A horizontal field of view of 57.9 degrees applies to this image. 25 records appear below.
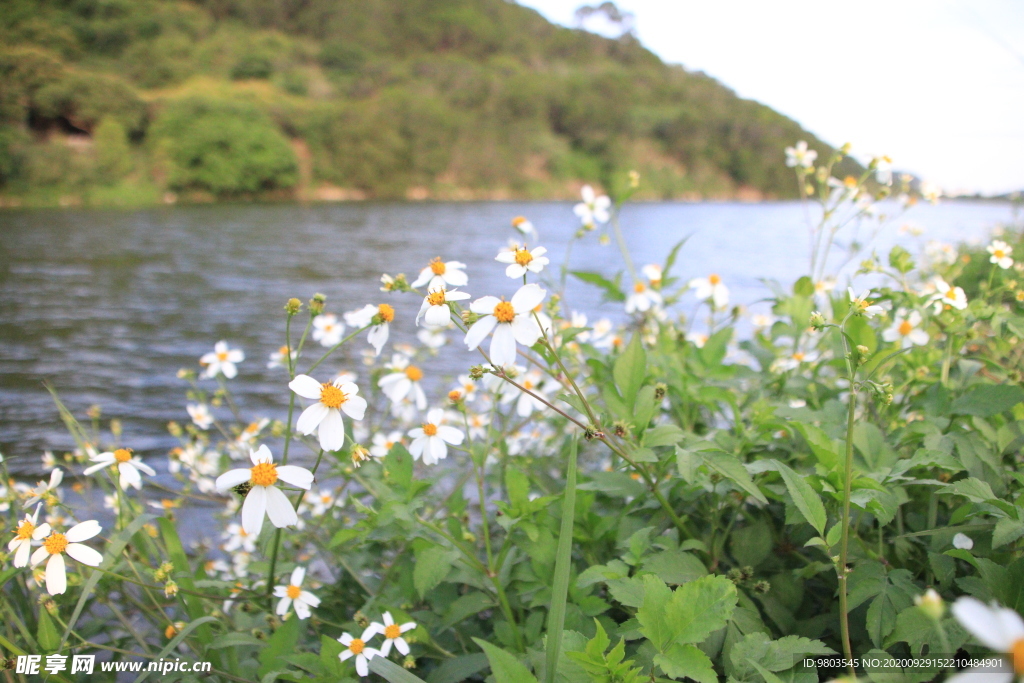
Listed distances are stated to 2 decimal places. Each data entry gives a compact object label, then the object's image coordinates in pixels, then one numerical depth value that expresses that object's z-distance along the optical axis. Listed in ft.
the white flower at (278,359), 1.80
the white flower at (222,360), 1.96
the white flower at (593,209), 1.87
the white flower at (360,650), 1.21
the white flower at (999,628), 0.64
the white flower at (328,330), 1.89
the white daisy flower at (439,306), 1.17
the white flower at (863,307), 1.24
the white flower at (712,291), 1.91
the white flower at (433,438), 1.35
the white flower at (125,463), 1.36
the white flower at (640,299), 1.85
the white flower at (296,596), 1.38
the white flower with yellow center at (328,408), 1.17
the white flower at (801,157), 2.08
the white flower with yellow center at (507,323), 1.13
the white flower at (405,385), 1.53
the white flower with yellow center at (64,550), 1.25
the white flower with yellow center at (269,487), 1.12
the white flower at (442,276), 1.25
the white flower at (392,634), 1.24
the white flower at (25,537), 1.24
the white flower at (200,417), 2.10
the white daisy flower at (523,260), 1.21
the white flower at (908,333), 1.45
